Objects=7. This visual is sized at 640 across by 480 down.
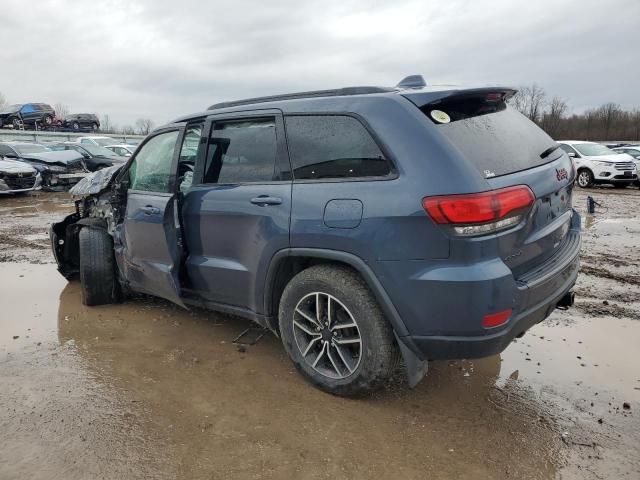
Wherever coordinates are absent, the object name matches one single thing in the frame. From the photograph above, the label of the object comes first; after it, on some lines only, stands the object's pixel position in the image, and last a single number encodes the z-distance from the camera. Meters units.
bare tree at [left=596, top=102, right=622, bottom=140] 57.25
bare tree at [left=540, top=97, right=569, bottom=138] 57.88
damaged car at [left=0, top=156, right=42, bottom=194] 14.17
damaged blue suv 2.58
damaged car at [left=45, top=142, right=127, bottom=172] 18.33
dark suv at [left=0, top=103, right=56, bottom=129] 35.38
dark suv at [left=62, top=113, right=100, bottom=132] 39.41
